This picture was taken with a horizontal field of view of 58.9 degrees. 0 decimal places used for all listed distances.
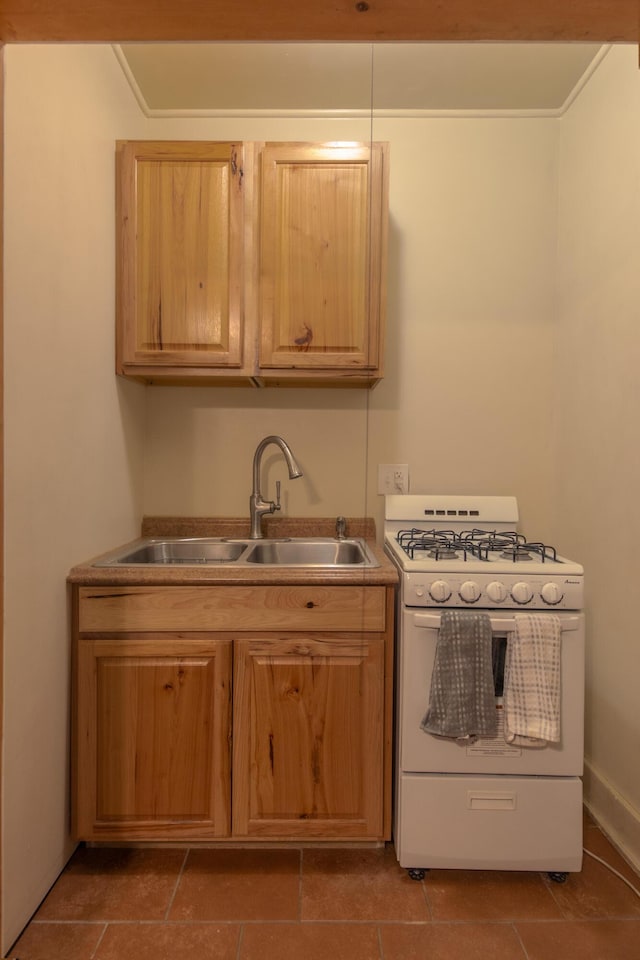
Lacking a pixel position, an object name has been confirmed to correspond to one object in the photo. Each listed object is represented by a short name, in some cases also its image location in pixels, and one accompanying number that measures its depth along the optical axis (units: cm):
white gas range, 155
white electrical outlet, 228
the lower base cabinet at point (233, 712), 160
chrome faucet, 214
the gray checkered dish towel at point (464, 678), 152
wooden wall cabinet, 188
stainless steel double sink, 211
